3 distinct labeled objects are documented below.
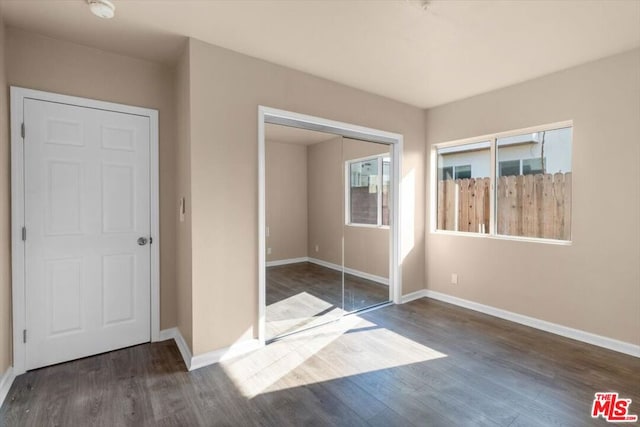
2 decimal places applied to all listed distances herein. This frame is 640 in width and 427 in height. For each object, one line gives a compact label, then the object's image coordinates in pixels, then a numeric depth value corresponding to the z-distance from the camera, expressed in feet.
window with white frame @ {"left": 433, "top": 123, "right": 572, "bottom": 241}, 10.61
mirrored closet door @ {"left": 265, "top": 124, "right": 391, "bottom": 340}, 10.86
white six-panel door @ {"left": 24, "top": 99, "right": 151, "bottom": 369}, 8.07
